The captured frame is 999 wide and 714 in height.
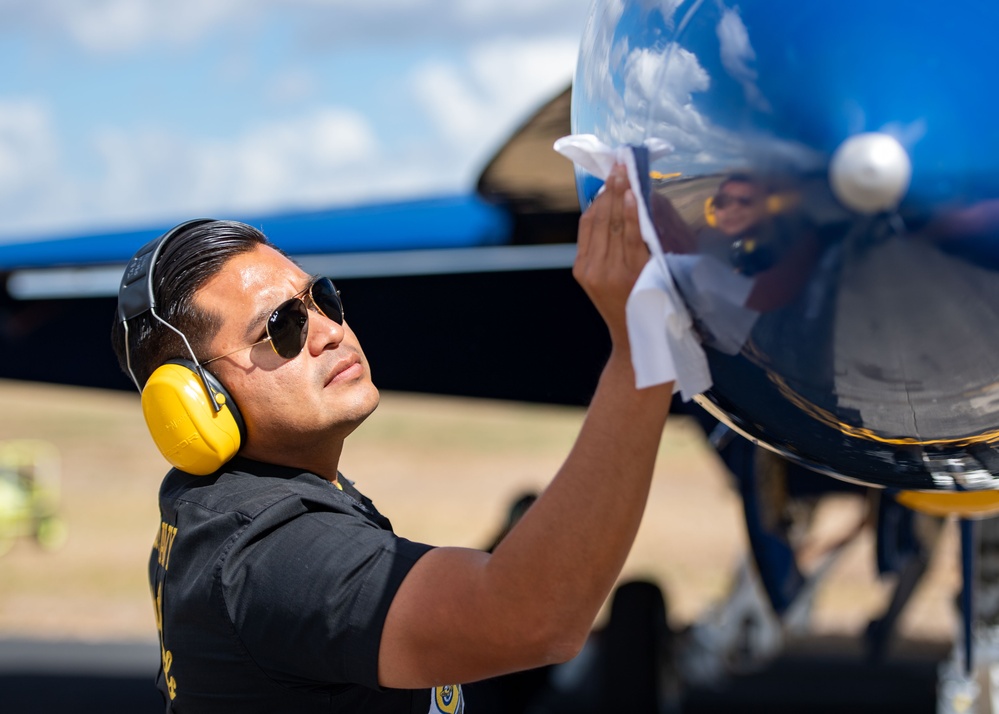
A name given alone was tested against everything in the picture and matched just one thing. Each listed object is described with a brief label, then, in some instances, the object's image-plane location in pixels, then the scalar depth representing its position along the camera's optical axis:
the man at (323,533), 3.29
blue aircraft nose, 3.20
